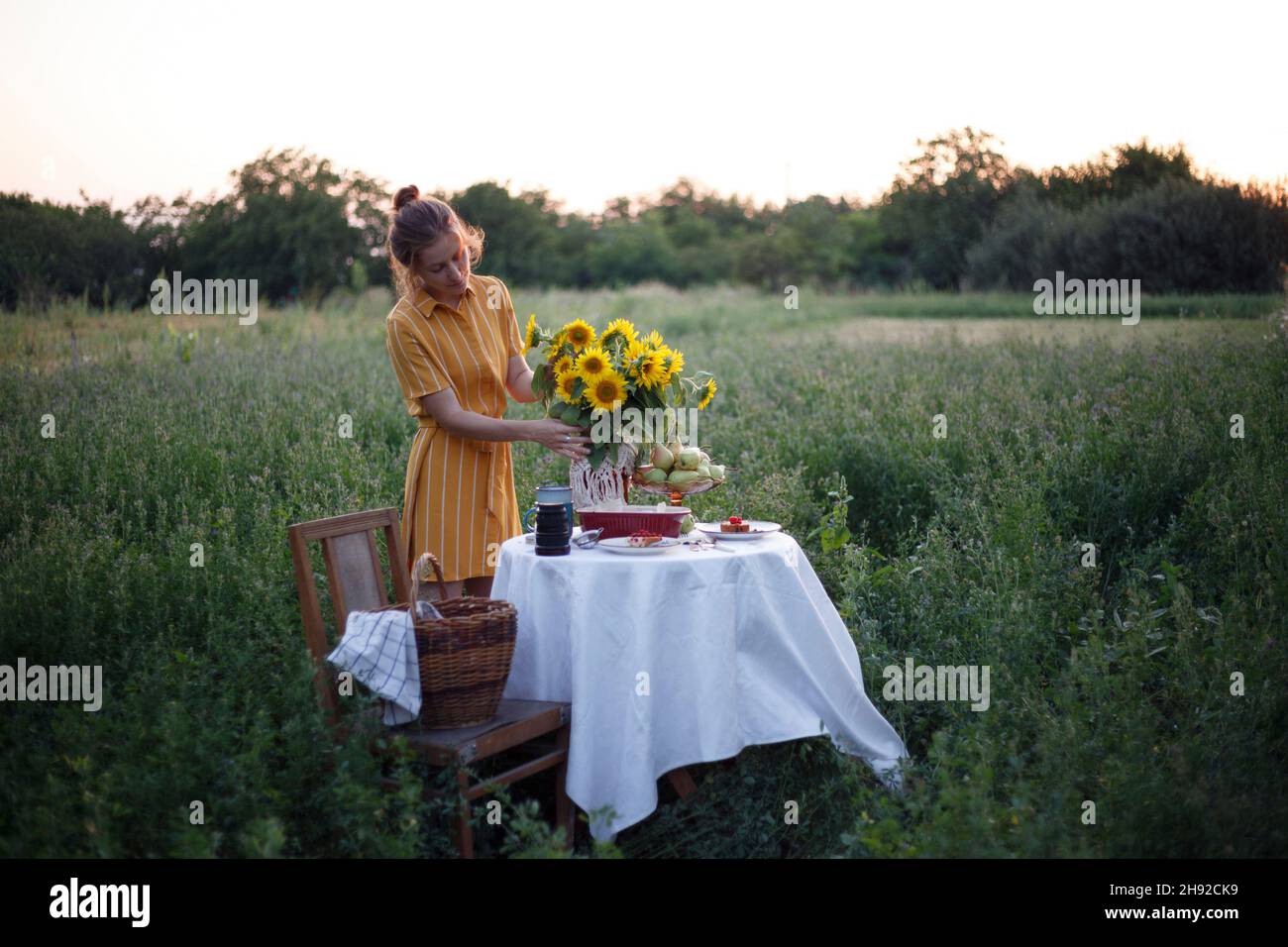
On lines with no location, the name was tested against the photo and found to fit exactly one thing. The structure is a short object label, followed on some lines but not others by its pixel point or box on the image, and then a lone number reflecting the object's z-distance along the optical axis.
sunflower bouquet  4.07
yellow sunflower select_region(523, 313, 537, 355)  4.35
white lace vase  4.26
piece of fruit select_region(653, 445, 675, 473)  4.26
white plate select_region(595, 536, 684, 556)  3.96
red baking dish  4.10
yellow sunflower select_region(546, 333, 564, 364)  4.24
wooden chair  3.65
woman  4.36
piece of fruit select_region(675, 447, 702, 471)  4.24
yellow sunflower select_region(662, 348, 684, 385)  4.15
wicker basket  3.69
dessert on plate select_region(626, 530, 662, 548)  4.02
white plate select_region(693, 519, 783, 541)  4.30
